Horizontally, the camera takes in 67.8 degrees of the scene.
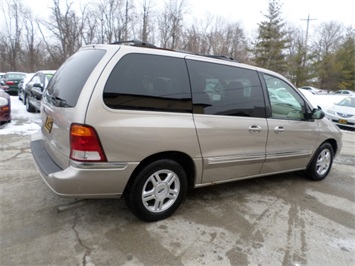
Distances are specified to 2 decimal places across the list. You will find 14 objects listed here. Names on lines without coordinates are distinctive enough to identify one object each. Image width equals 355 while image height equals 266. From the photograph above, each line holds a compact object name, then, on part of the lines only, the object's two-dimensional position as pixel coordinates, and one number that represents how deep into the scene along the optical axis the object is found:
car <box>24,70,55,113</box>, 8.12
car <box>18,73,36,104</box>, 11.84
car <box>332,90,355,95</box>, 32.52
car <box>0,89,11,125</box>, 7.03
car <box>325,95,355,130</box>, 10.35
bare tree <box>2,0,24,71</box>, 39.31
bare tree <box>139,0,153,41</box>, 35.78
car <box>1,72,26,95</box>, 15.28
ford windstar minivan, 2.38
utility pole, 34.71
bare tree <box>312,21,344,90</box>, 37.28
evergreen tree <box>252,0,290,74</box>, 29.86
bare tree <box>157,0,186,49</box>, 37.41
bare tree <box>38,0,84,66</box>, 34.14
